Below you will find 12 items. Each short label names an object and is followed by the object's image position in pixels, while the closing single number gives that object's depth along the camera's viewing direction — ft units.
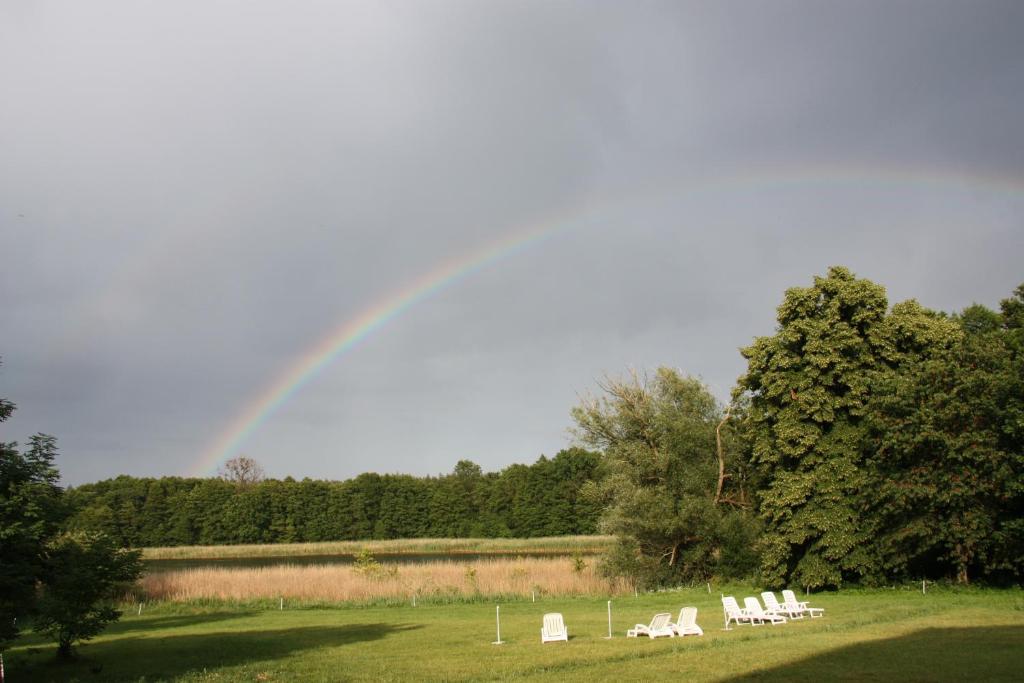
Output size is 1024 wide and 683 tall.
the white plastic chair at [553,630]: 61.05
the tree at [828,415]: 98.07
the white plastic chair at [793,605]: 72.65
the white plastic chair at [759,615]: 69.15
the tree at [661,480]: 121.29
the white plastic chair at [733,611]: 68.28
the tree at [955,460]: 81.56
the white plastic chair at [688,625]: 61.36
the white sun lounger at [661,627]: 61.21
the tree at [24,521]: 48.60
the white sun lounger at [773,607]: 71.77
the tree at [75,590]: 55.47
